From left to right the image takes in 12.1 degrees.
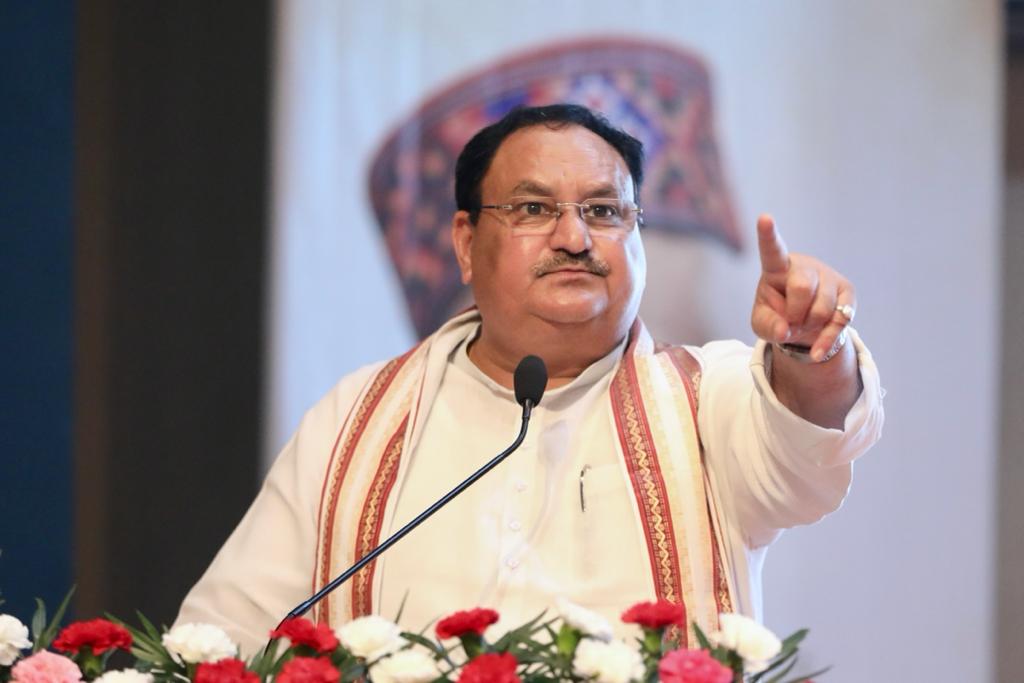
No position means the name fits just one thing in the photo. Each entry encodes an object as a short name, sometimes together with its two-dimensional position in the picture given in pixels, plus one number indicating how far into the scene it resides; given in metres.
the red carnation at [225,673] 3.52
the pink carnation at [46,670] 3.56
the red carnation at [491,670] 3.47
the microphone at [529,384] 3.78
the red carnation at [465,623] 3.53
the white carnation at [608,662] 3.47
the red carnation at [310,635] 3.54
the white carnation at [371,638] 3.53
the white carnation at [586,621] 3.50
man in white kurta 3.88
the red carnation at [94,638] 3.59
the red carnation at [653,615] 3.51
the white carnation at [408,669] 3.51
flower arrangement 3.48
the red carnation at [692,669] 3.46
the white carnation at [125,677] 3.54
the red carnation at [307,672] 3.51
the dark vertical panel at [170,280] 4.66
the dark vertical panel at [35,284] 4.72
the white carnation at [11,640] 3.60
